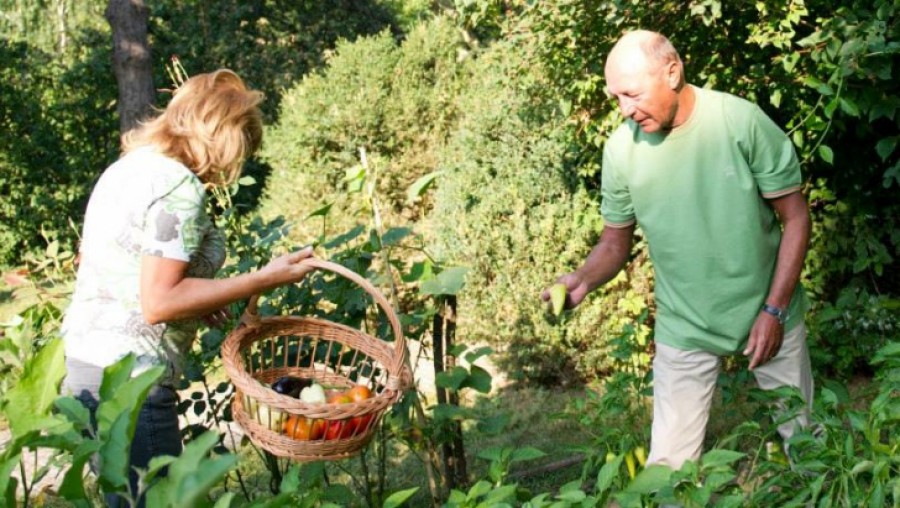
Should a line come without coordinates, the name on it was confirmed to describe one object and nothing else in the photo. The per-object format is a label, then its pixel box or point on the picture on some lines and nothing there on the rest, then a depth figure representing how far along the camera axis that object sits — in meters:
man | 2.47
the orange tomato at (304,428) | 2.02
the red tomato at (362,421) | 2.05
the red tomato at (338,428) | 2.04
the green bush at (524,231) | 5.35
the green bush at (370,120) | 9.16
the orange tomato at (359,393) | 2.22
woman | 2.04
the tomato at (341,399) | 2.17
